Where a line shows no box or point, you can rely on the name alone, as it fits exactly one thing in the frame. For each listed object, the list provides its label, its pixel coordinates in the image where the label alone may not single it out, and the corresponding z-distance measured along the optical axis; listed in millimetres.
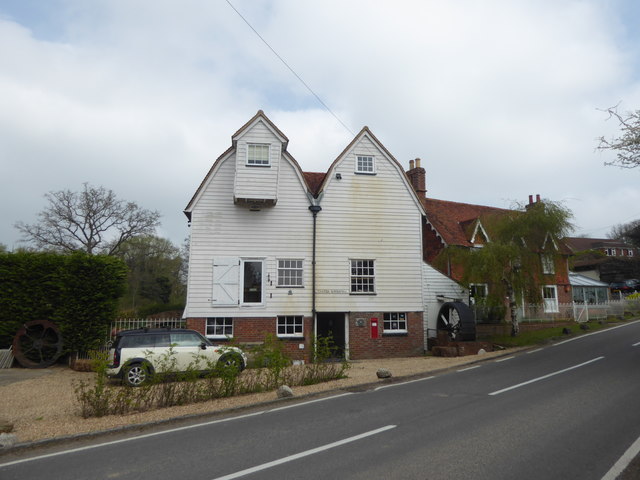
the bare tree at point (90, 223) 39750
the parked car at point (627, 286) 54031
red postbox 19297
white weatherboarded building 18234
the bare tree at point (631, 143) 12734
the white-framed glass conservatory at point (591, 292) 31484
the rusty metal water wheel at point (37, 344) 15508
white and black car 12492
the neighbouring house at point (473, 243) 21531
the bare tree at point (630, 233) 52375
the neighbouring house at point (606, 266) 55281
